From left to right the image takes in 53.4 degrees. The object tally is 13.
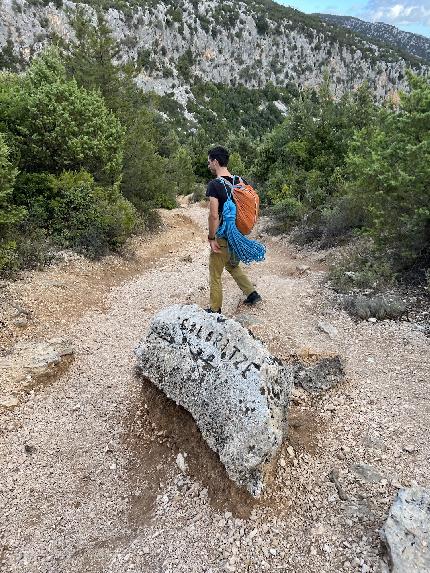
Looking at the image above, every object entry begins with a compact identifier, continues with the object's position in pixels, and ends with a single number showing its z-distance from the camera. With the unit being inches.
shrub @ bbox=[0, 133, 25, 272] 316.5
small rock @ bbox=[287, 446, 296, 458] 160.3
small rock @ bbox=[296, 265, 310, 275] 369.4
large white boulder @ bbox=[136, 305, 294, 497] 144.6
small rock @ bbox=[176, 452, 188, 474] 162.6
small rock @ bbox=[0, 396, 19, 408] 212.1
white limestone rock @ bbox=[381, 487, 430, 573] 112.7
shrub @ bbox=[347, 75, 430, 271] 271.3
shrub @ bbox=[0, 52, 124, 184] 400.8
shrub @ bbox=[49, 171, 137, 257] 409.7
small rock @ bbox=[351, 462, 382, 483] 149.6
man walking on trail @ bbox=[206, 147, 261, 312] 219.1
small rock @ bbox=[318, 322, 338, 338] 247.5
